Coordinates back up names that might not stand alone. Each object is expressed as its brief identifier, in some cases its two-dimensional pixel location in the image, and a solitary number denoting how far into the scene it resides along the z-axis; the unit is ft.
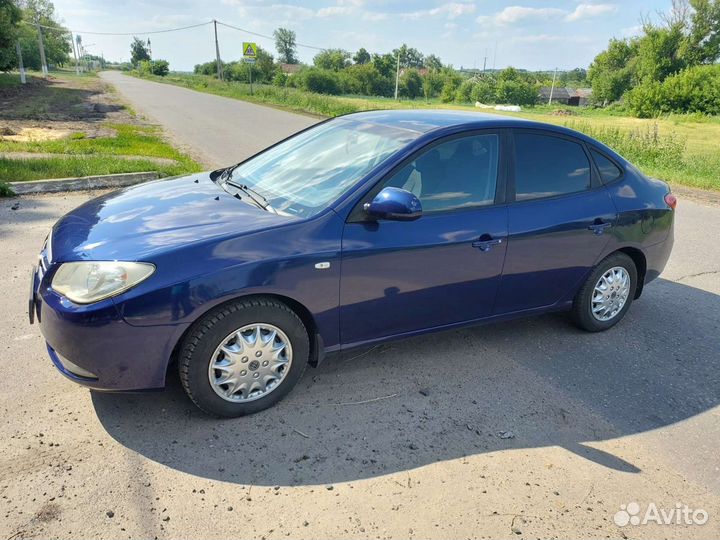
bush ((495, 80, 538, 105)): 335.47
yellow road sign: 107.55
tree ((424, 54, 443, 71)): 467.52
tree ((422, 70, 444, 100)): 366.31
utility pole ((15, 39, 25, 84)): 126.82
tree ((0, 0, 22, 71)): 105.19
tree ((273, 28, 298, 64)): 403.13
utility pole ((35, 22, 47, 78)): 173.47
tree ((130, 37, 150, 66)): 435.12
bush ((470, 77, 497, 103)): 334.03
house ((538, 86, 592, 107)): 374.84
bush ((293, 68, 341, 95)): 251.60
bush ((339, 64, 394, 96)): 307.78
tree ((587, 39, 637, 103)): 281.54
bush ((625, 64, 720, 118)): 153.07
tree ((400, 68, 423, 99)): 364.17
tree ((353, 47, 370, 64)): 396.37
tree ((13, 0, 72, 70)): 208.79
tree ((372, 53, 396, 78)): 347.30
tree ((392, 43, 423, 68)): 433.07
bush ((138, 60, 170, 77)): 336.70
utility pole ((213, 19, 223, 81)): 194.49
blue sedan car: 9.20
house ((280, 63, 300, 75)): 364.58
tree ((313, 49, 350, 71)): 364.17
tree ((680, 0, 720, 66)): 196.85
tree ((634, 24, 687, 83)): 199.93
